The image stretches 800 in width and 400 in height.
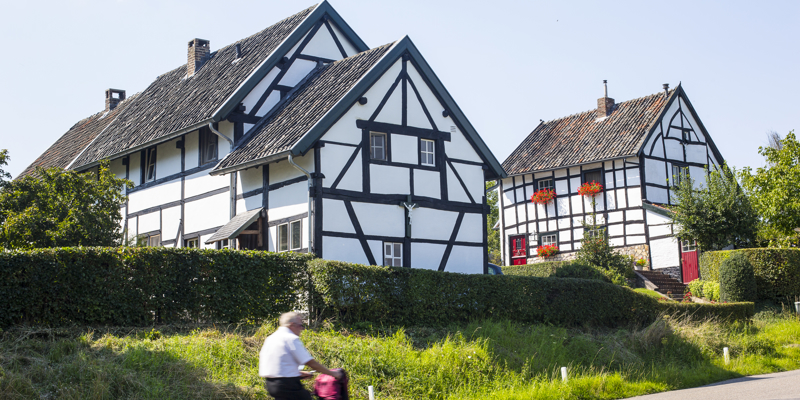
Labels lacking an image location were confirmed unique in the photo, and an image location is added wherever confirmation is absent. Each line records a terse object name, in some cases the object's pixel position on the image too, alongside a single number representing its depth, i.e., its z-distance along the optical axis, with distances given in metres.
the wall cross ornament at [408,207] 19.86
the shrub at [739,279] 21.73
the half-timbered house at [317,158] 18.92
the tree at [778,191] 26.02
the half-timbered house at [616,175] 30.69
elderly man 7.49
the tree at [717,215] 26.66
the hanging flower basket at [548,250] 33.53
